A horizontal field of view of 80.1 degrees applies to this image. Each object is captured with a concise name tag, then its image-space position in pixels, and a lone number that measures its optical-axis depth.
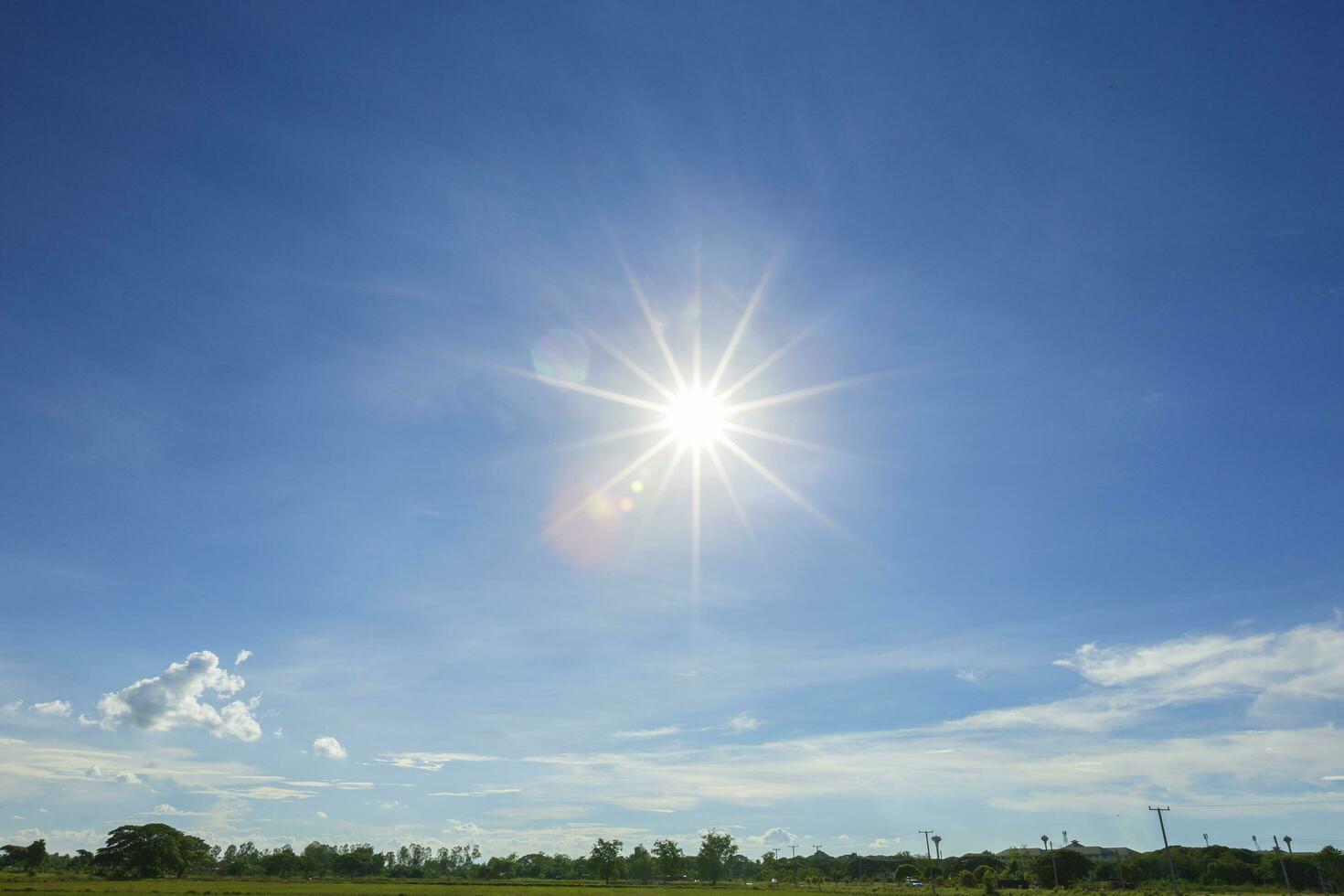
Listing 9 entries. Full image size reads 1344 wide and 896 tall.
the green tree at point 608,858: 182.56
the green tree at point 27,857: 166.88
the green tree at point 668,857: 196.88
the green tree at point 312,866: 190.00
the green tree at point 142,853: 143.12
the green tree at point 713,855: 189.25
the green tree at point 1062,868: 139.12
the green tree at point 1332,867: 121.00
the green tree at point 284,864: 183.75
